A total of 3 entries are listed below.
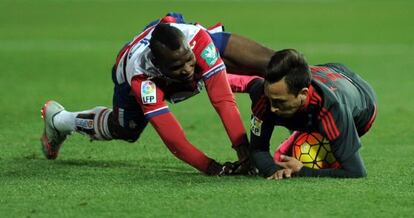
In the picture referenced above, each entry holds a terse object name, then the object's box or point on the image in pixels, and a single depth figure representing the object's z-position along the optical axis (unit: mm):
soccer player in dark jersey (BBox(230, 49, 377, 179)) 14305
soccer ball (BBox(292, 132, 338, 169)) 15602
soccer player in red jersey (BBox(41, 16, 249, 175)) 15172
